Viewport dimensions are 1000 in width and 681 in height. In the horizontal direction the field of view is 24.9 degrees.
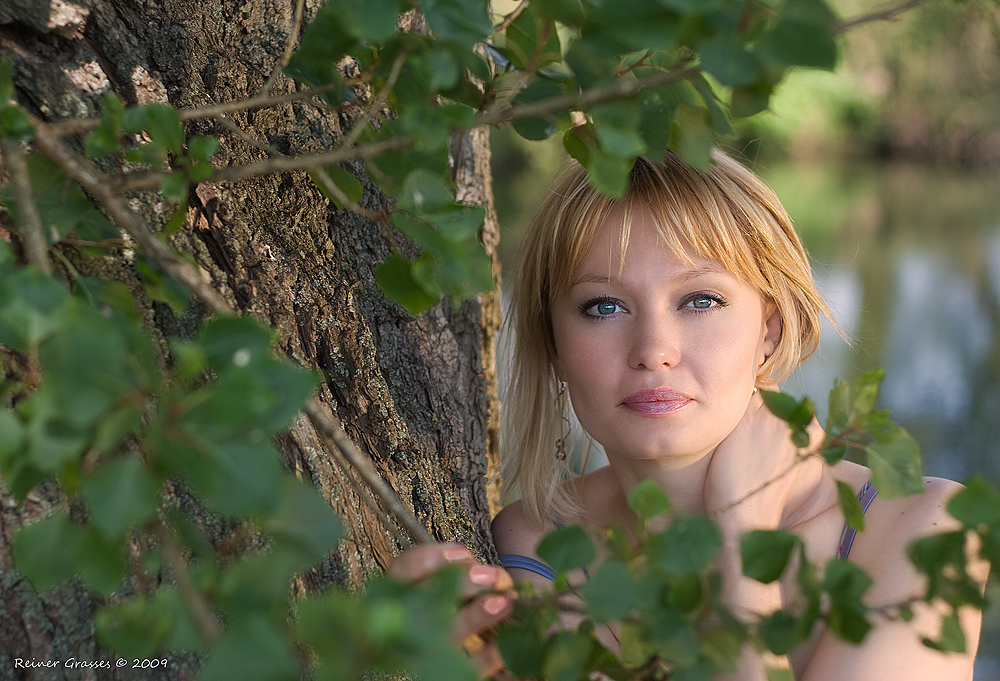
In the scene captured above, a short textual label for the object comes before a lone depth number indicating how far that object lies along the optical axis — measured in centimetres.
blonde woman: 140
